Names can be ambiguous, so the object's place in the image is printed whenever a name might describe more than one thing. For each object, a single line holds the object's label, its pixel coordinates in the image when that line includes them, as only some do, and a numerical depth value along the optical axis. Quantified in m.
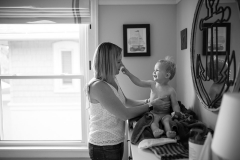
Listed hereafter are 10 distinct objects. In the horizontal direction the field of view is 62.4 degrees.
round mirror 1.10
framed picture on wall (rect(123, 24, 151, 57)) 2.27
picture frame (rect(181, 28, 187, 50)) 1.94
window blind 2.19
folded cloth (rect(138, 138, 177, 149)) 1.24
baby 1.66
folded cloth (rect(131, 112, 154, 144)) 1.37
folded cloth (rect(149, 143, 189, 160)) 1.10
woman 1.41
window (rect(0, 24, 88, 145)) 2.46
